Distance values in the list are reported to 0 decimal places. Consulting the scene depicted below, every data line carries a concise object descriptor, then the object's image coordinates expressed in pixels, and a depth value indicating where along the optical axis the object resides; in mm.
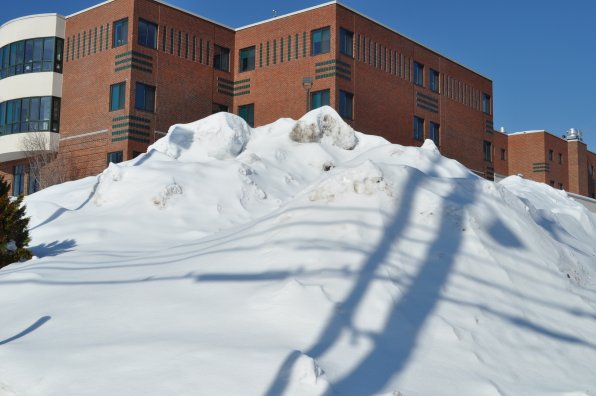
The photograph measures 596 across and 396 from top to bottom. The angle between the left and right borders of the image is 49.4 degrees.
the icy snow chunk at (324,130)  20516
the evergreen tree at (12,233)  11092
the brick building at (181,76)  28156
